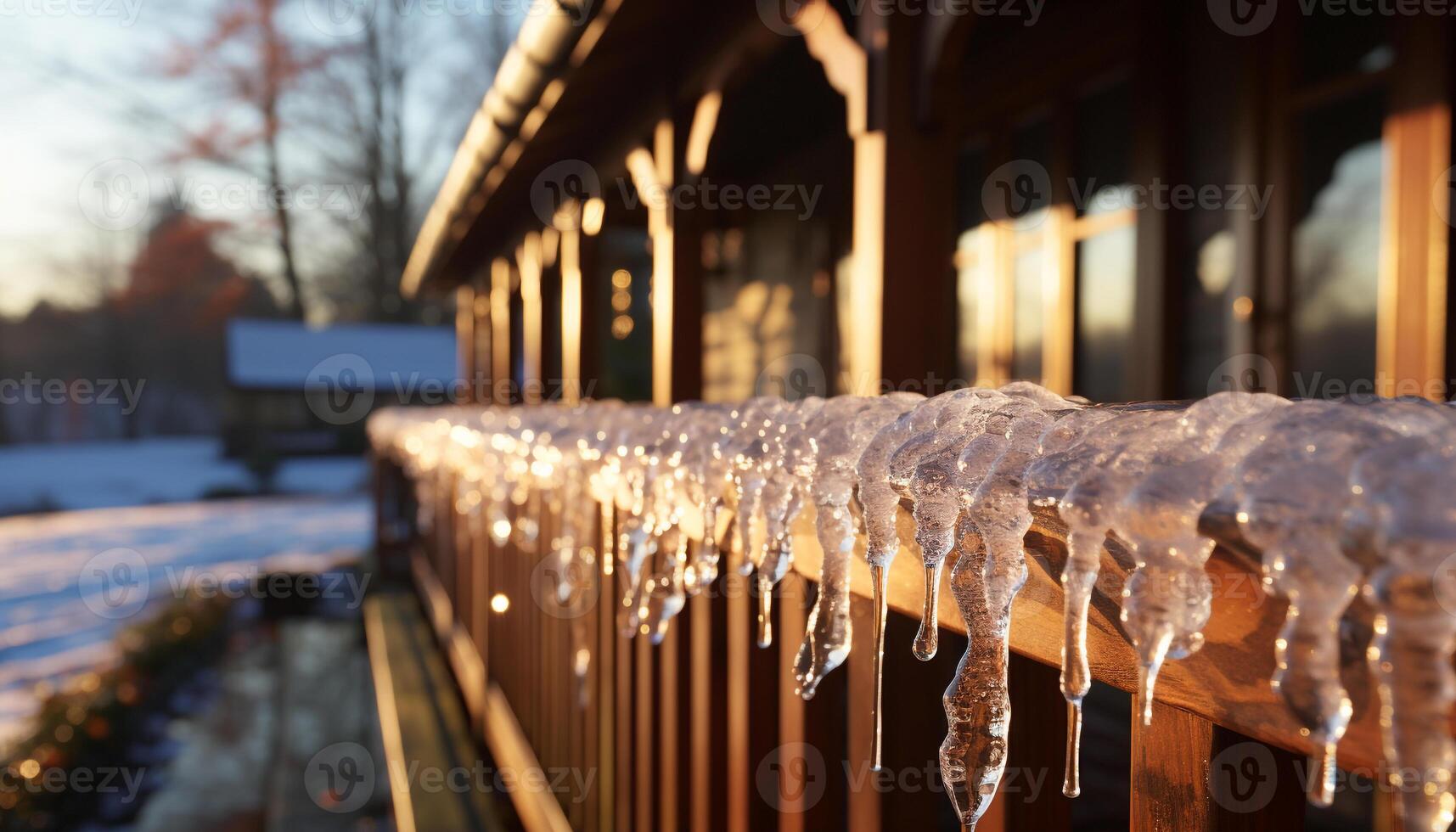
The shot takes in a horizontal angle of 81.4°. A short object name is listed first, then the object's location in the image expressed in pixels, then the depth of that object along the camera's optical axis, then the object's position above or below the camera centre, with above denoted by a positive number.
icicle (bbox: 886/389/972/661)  0.83 -0.06
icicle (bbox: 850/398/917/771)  0.90 -0.11
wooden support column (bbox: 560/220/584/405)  4.04 +0.44
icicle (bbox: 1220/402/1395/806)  0.48 -0.09
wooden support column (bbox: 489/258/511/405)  6.88 +0.62
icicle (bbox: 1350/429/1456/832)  0.44 -0.12
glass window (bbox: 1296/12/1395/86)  2.62 +1.15
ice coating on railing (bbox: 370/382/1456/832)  0.45 -0.09
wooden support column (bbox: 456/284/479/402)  9.61 +0.81
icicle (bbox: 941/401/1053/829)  0.72 -0.21
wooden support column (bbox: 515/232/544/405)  5.18 +0.51
